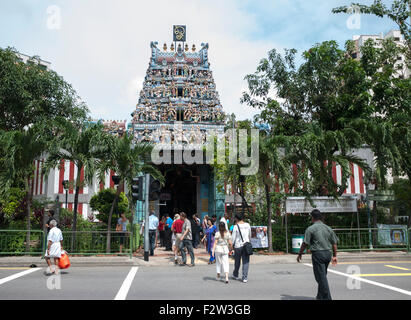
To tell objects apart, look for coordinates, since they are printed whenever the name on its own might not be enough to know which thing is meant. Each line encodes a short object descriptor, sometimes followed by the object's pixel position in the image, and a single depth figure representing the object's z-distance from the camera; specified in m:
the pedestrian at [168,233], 16.20
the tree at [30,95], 17.81
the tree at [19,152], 13.35
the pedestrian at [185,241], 11.58
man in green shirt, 6.27
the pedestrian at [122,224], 15.09
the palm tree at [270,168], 14.18
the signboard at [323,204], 14.92
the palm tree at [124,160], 14.11
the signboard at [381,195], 15.43
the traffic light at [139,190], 12.91
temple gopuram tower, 26.97
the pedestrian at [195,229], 16.91
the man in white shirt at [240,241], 8.82
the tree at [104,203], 17.94
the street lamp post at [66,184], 17.57
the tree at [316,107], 15.04
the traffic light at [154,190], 13.25
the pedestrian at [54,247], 9.78
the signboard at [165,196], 27.97
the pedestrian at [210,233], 13.81
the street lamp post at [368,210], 14.67
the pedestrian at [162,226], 17.60
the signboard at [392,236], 14.65
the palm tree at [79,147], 13.73
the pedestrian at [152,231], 14.50
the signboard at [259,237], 14.69
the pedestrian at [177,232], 12.16
